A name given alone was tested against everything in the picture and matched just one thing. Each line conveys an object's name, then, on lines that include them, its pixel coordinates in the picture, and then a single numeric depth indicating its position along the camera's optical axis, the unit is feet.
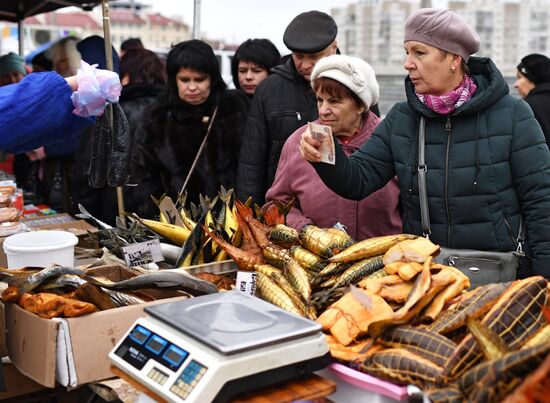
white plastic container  8.46
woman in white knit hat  9.27
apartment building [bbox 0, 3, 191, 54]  228.22
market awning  19.65
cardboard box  6.38
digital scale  4.81
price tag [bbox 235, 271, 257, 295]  7.46
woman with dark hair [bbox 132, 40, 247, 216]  13.16
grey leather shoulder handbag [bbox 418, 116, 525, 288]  7.84
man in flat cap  12.33
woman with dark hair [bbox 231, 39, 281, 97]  15.25
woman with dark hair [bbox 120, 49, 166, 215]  14.73
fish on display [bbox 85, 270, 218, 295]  6.94
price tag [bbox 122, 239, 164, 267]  8.17
